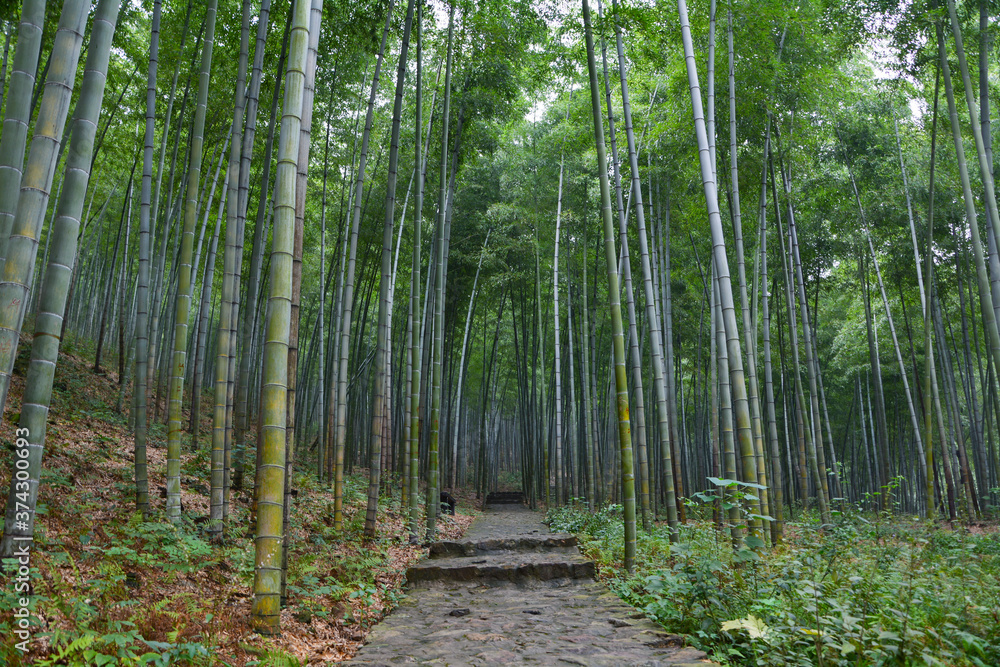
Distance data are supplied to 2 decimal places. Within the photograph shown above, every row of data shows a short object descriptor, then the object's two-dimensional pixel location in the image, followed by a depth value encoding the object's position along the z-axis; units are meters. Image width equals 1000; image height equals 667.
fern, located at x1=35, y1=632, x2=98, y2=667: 1.65
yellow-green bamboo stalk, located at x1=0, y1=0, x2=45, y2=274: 1.83
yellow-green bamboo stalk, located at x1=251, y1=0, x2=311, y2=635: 2.18
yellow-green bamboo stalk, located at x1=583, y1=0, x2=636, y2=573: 3.70
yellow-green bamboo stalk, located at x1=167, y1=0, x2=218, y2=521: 3.27
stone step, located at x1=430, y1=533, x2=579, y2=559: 5.06
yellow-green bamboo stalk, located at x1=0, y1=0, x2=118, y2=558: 1.80
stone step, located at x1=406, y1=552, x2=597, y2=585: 4.16
